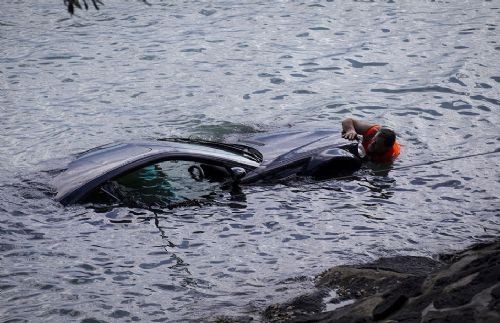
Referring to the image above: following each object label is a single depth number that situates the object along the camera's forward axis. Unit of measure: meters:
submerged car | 18.83
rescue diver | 22.62
